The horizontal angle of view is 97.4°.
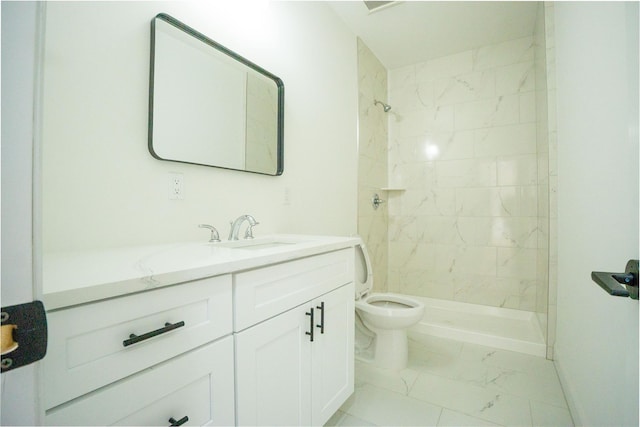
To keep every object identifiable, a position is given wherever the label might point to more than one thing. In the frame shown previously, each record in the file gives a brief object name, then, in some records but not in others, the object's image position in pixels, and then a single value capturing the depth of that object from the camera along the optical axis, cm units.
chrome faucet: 126
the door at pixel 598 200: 70
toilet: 173
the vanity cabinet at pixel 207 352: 50
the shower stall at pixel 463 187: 238
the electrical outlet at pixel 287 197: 166
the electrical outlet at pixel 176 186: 112
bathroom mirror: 108
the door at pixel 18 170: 28
